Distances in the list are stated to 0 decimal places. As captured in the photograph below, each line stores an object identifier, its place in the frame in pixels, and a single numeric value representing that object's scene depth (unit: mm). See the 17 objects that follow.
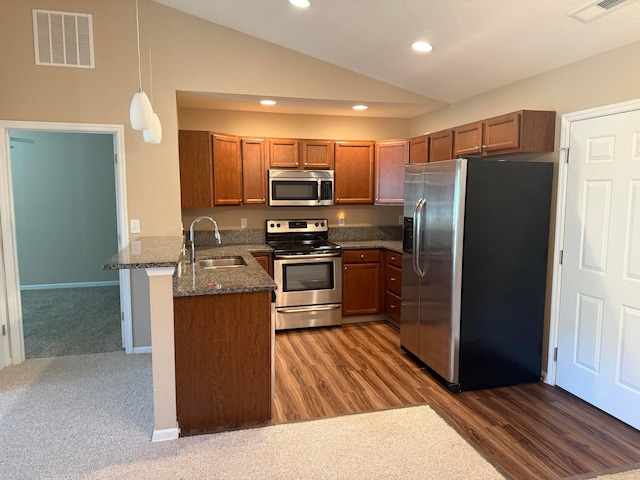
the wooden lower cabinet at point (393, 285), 4551
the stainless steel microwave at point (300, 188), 4781
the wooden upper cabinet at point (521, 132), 3113
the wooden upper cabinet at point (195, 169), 4273
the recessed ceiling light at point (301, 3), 3051
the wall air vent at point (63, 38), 3500
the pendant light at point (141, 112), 2469
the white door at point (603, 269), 2699
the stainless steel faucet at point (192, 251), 2984
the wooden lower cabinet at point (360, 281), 4750
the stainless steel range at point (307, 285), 4543
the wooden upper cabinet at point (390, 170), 4898
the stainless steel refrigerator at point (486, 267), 3104
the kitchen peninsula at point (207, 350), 2510
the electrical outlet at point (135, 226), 3844
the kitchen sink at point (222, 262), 3614
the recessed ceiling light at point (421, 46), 3310
